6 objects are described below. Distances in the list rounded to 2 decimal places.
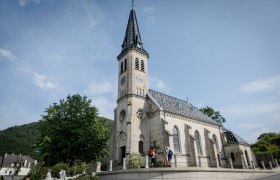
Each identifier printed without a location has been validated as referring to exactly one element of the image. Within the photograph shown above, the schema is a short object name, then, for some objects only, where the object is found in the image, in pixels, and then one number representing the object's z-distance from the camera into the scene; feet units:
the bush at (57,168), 64.29
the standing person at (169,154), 57.67
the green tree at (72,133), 85.05
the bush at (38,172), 58.29
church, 83.76
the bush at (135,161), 66.08
